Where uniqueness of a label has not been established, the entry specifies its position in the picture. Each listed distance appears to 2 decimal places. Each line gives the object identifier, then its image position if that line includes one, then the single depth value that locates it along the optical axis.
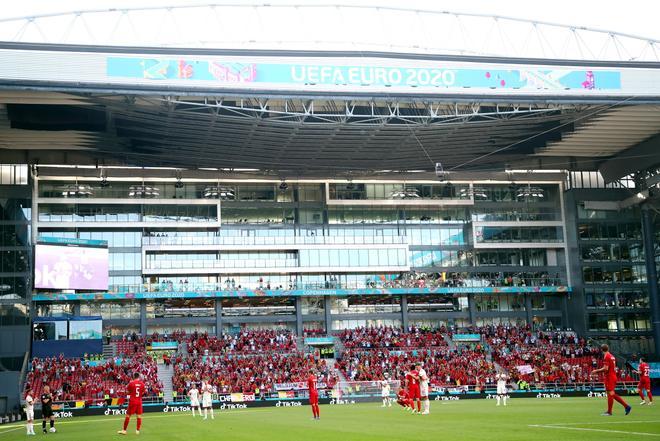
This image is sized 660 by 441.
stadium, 53.16
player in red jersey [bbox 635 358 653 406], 31.41
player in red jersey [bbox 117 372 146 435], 25.95
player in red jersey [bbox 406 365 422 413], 29.61
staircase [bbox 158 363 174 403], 57.30
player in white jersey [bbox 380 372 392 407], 43.83
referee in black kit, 30.50
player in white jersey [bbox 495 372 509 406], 41.75
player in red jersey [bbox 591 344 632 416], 23.08
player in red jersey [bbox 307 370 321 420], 29.44
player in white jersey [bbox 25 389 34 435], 28.62
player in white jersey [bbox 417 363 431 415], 28.53
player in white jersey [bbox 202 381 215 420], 35.53
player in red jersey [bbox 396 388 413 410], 30.57
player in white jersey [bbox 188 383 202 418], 38.53
